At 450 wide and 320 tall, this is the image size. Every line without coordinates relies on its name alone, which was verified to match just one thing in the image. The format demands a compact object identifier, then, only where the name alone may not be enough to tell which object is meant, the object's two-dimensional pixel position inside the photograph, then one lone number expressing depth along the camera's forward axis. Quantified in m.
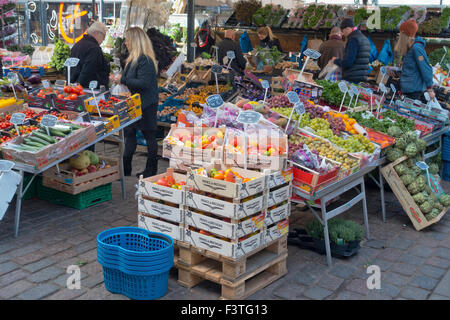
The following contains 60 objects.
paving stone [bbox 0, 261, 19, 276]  4.05
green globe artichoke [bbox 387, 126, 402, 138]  5.70
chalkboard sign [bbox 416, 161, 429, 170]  5.54
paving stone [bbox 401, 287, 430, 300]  3.96
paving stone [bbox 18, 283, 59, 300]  3.68
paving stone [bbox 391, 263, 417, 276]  4.40
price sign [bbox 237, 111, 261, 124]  3.92
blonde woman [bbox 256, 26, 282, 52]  11.03
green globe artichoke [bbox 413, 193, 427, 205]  5.37
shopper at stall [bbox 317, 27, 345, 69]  8.73
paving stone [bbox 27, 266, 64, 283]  3.95
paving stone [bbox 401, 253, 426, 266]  4.62
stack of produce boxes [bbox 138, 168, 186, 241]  3.84
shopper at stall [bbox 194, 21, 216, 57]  12.80
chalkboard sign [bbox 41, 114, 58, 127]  4.68
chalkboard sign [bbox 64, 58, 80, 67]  5.89
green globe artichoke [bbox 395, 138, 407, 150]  5.57
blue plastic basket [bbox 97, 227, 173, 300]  3.48
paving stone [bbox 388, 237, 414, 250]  5.00
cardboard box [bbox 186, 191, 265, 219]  3.55
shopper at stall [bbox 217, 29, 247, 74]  9.18
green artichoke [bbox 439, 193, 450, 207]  5.59
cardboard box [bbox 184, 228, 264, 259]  3.60
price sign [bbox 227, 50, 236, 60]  8.66
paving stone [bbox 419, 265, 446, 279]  4.38
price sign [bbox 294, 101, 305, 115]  4.80
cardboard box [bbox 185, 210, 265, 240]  3.57
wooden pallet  3.68
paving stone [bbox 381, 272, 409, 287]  4.19
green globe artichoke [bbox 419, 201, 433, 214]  5.33
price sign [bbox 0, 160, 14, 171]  4.38
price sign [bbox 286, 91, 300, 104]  4.72
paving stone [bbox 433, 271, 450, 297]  4.05
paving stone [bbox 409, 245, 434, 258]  4.83
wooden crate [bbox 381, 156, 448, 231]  5.39
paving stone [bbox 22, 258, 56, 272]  4.12
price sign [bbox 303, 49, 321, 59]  5.96
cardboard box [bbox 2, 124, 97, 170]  4.50
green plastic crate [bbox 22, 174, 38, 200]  5.78
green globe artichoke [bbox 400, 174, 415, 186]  5.45
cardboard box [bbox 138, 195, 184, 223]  3.84
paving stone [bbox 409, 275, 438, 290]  4.16
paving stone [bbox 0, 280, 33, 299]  3.68
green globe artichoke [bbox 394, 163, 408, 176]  5.49
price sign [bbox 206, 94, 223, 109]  4.38
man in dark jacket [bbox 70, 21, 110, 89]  6.68
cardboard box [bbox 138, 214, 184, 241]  3.87
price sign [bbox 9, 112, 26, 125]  4.77
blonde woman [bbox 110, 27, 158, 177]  5.94
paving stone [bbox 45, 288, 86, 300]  3.68
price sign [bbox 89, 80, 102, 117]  5.50
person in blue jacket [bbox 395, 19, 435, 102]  7.34
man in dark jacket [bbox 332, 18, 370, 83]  7.57
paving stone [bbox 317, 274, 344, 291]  4.06
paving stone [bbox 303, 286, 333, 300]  3.88
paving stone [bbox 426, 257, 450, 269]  4.58
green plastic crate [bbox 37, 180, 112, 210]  5.49
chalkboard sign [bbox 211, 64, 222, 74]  6.94
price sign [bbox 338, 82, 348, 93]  5.89
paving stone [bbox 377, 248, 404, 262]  4.70
